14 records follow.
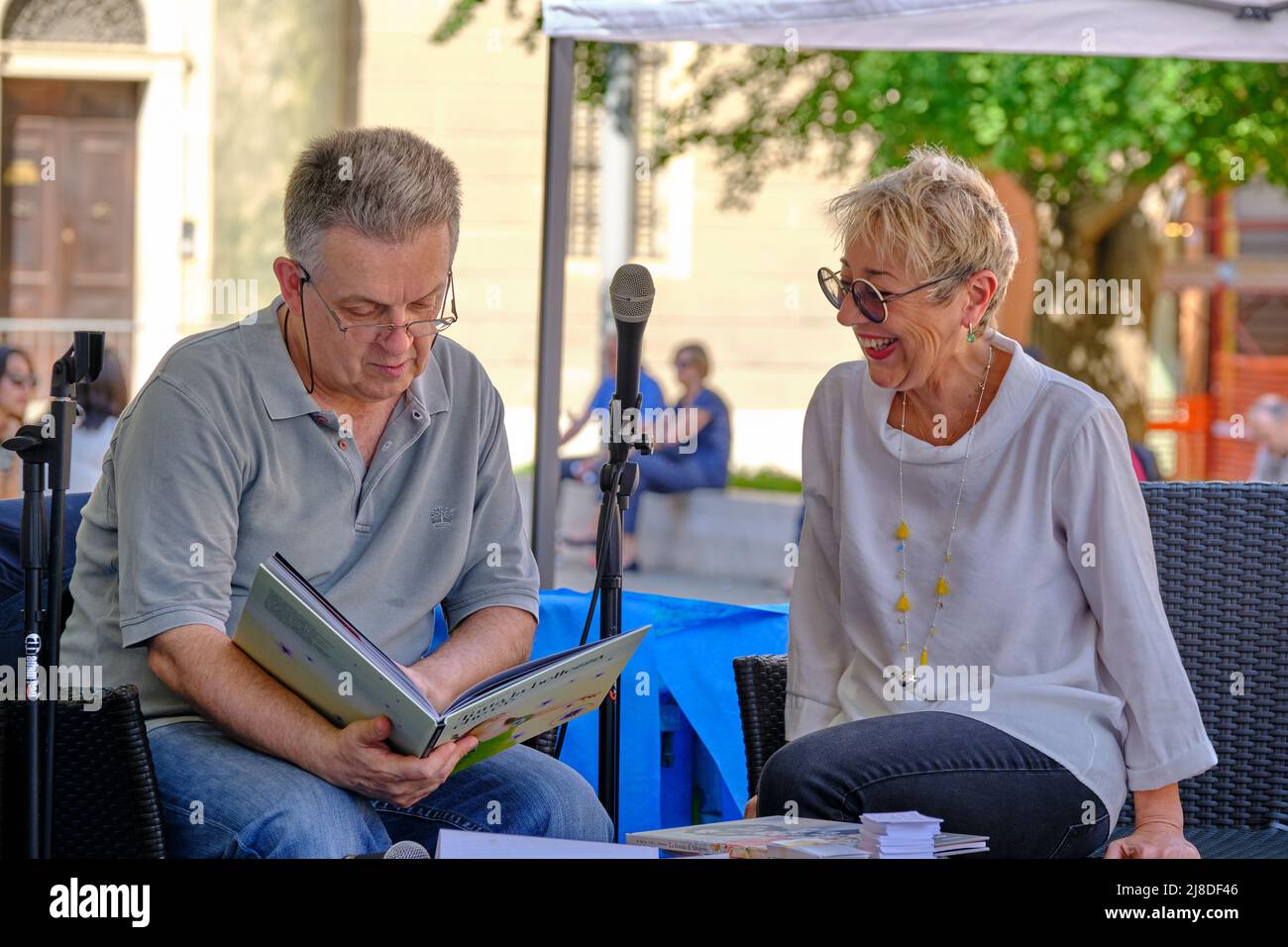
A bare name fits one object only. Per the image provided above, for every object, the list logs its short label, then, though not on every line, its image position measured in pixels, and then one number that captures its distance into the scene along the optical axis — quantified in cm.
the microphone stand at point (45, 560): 224
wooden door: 1480
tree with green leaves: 917
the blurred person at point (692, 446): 1030
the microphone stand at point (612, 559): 274
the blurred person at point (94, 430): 687
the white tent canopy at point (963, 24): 393
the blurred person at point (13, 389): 622
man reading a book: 229
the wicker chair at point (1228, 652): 283
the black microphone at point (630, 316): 261
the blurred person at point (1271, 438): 798
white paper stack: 196
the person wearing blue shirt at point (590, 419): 963
